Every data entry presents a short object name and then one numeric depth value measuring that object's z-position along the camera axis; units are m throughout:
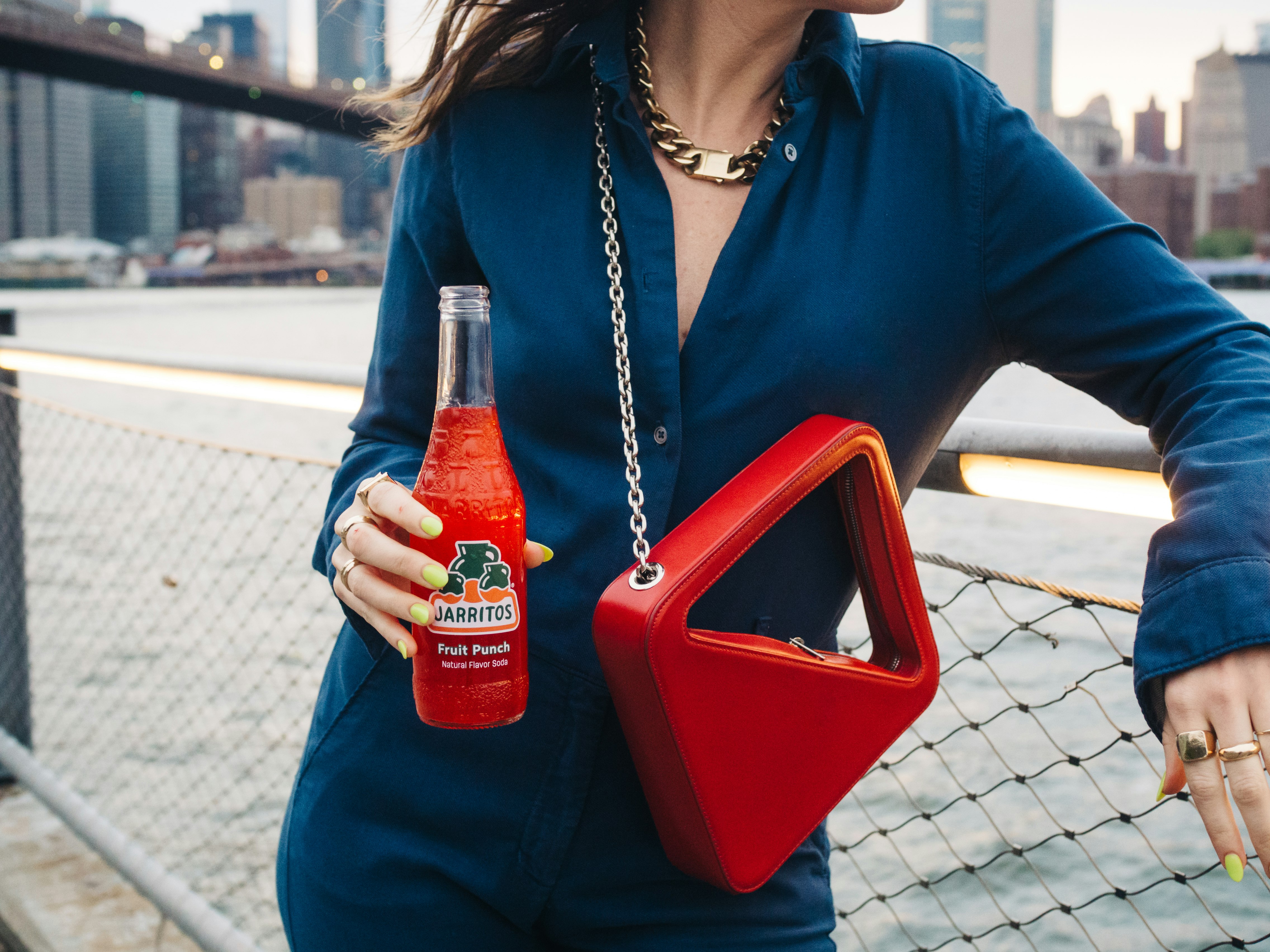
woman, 0.86
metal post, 2.69
